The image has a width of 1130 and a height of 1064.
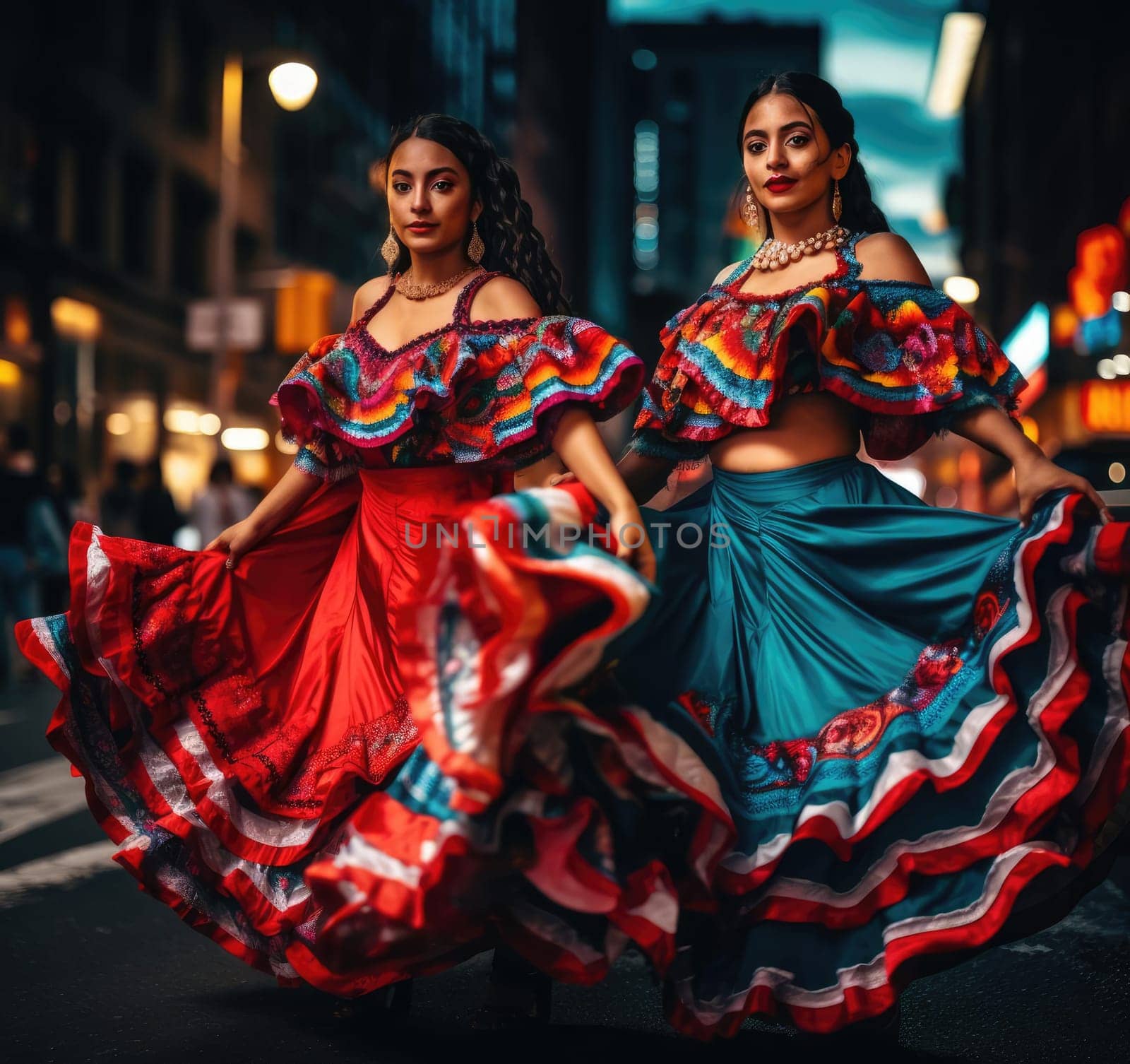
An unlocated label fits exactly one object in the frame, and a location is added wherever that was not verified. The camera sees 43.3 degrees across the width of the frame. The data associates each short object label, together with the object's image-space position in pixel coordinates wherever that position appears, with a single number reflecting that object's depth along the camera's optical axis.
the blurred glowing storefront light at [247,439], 25.67
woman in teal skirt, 2.77
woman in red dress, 3.44
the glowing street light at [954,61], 52.62
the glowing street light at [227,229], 16.91
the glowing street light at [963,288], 25.28
